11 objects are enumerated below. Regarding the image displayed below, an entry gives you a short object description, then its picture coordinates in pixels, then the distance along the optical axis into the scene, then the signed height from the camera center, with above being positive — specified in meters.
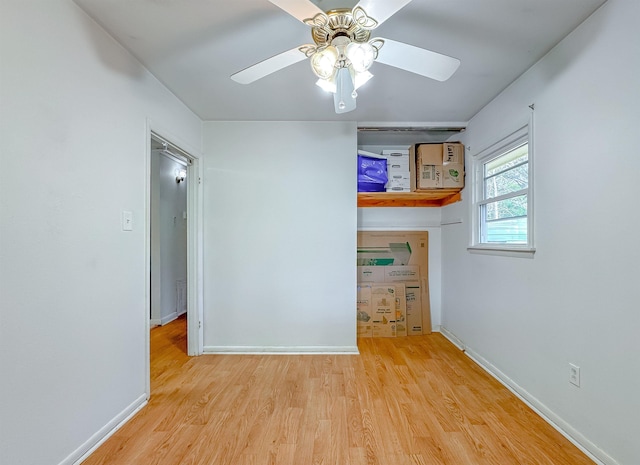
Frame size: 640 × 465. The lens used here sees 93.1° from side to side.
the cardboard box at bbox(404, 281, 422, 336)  3.65 -0.93
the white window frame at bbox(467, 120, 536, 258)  2.10 +0.32
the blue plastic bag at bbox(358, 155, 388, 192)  3.29 +0.62
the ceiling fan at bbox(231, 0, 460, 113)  1.24 +0.86
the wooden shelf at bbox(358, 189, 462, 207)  3.30 +0.38
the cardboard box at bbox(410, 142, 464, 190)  3.16 +0.67
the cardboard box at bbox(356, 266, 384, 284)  3.73 -0.53
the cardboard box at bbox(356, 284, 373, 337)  3.52 -0.96
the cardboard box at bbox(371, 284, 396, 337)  3.52 -0.95
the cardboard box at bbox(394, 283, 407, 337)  3.57 -0.94
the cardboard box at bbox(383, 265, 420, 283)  3.73 -0.52
